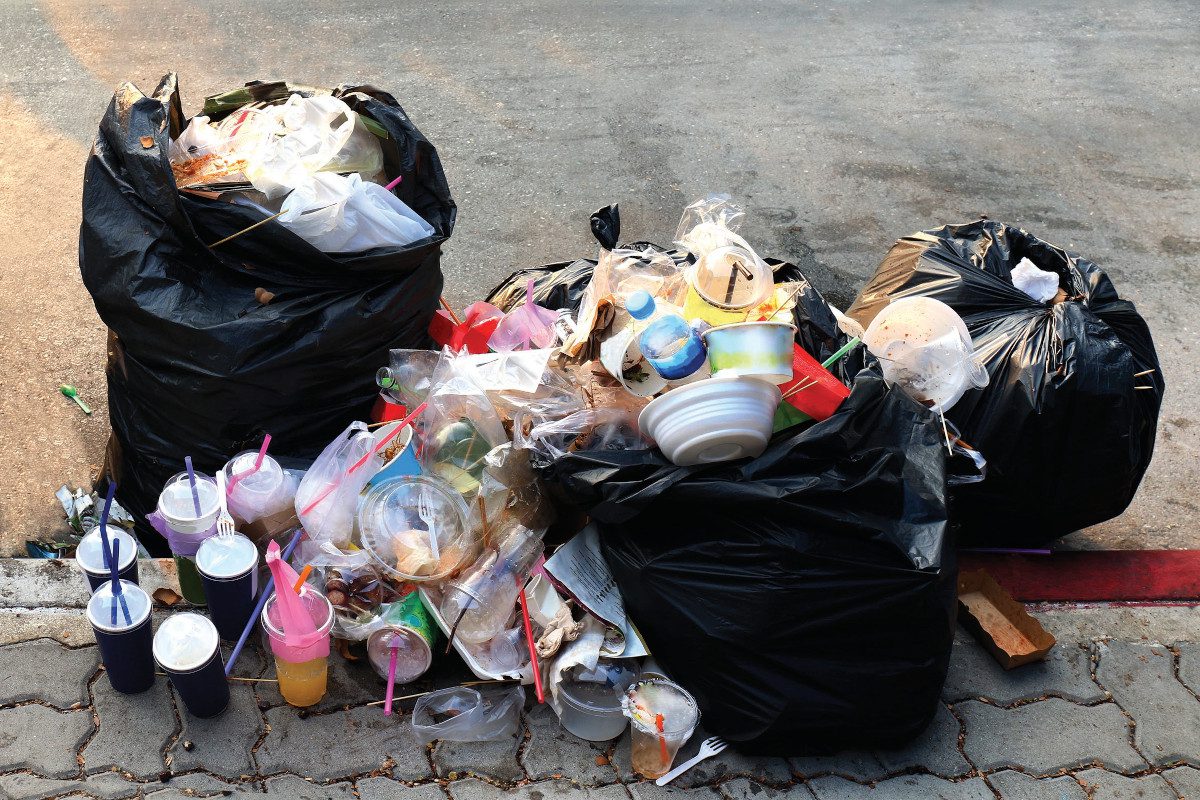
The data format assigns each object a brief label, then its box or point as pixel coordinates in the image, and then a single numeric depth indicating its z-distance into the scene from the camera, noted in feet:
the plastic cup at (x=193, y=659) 6.33
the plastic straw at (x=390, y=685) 6.80
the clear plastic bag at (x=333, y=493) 7.32
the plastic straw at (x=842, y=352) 7.41
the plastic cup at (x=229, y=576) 6.63
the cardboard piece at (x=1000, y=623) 7.58
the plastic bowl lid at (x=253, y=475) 7.34
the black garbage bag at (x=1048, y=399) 7.93
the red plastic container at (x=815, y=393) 6.84
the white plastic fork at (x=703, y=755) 6.67
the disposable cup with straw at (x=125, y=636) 6.29
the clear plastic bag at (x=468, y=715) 6.77
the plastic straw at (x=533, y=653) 6.75
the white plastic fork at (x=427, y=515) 7.14
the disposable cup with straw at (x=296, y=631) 6.44
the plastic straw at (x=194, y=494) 6.92
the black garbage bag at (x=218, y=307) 7.34
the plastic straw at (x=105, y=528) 6.19
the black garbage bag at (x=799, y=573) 6.50
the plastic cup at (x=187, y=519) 6.91
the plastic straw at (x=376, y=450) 7.32
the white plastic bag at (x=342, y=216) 7.43
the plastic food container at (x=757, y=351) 6.48
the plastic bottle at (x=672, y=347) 6.61
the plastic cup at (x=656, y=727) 6.67
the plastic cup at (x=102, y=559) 6.73
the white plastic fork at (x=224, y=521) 6.83
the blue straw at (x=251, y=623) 6.92
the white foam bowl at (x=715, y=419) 6.35
